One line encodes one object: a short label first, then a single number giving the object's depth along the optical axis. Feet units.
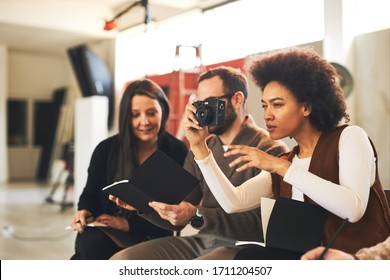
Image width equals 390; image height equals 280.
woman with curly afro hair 4.97
